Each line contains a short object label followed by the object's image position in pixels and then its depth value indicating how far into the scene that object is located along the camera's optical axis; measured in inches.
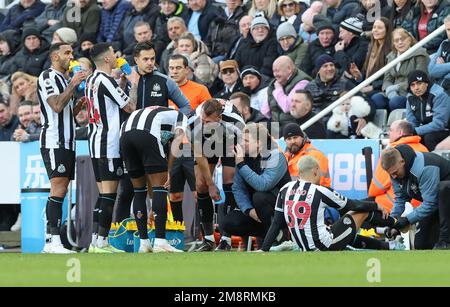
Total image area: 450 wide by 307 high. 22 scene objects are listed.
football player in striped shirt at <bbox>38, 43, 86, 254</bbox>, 538.3
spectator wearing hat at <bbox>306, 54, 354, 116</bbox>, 673.6
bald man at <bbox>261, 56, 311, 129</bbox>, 676.7
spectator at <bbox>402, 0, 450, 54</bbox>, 669.4
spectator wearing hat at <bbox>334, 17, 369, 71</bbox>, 685.9
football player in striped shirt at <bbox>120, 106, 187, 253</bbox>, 517.3
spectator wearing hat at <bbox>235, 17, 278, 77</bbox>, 717.3
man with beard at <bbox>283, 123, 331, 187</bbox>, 582.6
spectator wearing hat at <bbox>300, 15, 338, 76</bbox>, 695.1
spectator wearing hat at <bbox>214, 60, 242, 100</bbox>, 692.1
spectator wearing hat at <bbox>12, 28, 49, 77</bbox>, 784.9
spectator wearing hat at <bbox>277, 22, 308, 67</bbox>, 703.1
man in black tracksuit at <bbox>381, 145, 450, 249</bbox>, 514.9
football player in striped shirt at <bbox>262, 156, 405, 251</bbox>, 491.5
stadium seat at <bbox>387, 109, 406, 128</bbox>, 638.5
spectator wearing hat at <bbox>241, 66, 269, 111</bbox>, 692.7
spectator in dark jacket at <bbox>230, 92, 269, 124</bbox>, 632.4
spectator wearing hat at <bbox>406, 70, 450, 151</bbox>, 609.9
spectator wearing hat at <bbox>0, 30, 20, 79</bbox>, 808.3
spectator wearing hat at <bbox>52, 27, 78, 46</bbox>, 706.2
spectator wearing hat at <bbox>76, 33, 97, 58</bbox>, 772.6
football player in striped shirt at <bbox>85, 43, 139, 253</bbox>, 533.3
